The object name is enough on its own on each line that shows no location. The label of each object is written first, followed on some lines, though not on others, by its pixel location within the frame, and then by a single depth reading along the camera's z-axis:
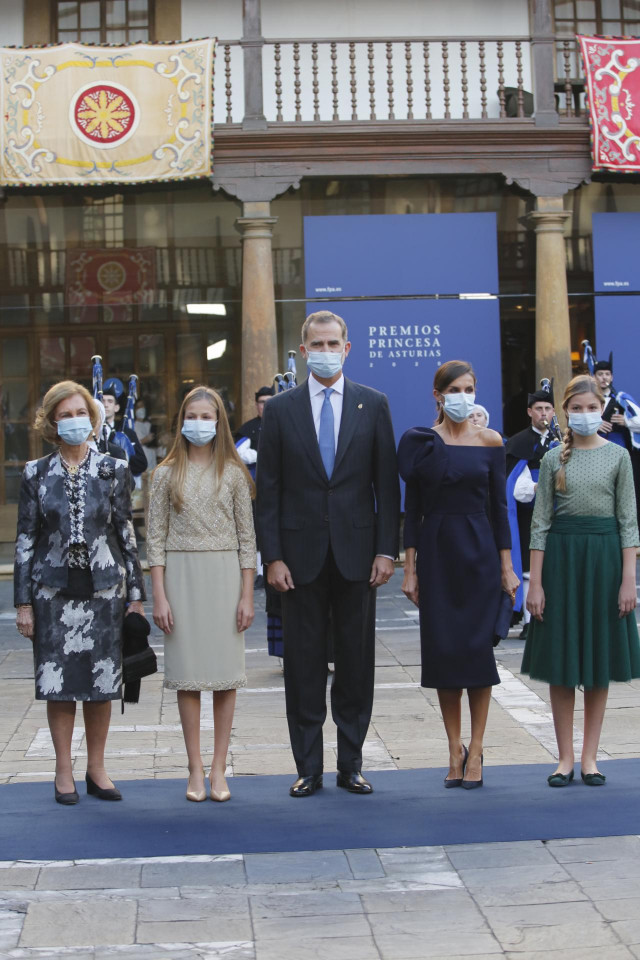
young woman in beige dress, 6.05
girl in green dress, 6.22
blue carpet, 5.38
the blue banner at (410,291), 17.02
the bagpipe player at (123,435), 12.16
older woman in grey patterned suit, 6.05
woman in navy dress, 6.11
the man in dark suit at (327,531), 6.06
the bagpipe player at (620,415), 12.75
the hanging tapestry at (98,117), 16.23
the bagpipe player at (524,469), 10.73
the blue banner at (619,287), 17.22
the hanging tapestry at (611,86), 16.73
